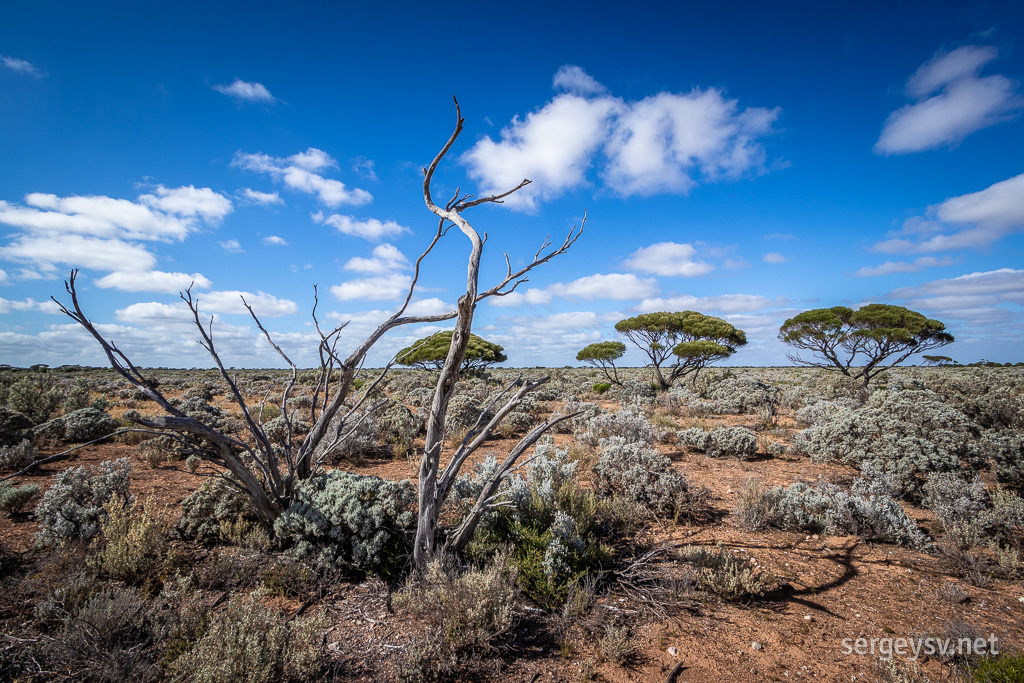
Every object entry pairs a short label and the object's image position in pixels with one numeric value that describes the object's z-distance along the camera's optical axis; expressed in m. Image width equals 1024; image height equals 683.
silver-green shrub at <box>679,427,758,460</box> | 9.40
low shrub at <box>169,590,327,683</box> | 2.88
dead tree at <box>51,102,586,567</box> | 3.65
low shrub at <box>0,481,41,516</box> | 5.53
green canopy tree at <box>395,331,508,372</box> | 27.70
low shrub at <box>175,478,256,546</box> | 5.15
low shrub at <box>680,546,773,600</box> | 4.50
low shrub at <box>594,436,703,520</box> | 6.52
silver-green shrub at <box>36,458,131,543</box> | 4.80
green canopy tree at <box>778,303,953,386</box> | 21.22
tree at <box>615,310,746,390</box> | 24.24
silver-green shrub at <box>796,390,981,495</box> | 7.29
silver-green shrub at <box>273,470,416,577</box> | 4.60
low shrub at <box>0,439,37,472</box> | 7.08
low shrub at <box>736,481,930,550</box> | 5.69
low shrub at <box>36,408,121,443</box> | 8.90
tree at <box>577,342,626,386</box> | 27.02
